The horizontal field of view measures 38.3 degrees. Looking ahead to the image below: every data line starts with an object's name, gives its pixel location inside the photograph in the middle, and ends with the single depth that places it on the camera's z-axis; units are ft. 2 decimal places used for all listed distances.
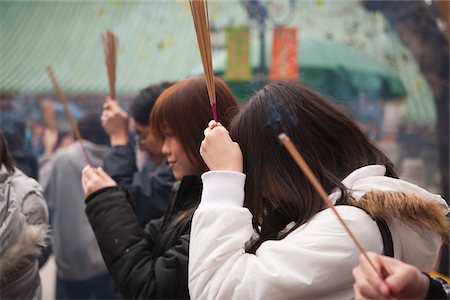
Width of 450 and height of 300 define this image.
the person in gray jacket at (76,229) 11.46
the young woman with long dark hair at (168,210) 5.31
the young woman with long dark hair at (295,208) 3.72
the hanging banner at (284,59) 20.10
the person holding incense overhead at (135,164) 7.54
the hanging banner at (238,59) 20.38
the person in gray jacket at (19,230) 5.84
